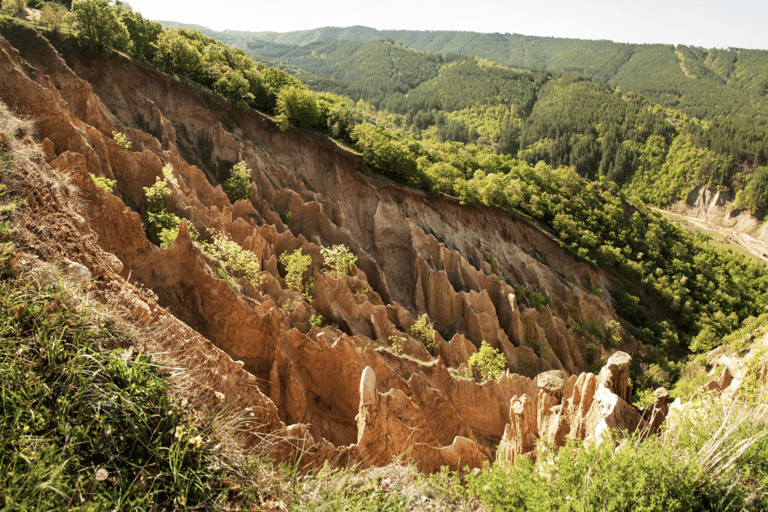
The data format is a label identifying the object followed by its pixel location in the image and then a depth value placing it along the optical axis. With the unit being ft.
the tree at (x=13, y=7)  116.16
